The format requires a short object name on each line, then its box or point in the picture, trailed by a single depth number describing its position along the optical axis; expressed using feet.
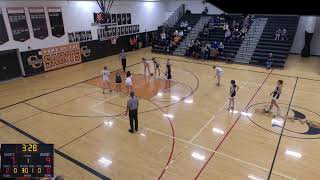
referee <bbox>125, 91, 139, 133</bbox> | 29.55
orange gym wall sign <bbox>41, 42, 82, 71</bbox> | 60.85
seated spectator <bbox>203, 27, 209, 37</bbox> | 78.48
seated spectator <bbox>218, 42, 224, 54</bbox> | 70.64
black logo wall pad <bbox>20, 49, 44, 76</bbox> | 56.54
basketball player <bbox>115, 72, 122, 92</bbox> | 44.03
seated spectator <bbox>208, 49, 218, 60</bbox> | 70.20
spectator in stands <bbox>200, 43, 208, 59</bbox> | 71.05
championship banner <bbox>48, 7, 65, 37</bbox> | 60.23
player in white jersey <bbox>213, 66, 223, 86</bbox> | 47.70
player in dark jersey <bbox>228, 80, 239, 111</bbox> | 36.24
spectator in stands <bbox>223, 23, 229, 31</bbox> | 77.25
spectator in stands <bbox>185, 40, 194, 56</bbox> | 74.18
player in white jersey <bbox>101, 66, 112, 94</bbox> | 44.05
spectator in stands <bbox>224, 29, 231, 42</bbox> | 74.28
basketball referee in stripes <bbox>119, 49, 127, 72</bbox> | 57.07
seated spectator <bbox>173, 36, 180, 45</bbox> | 81.20
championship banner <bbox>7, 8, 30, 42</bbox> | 52.61
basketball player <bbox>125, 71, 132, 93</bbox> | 42.34
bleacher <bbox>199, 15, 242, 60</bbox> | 71.06
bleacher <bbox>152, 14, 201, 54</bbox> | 81.67
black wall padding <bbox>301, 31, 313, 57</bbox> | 70.08
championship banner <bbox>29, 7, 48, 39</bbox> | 56.47
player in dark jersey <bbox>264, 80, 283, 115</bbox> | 34.37
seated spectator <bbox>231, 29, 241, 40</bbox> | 73.50
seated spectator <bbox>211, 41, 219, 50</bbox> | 71.20
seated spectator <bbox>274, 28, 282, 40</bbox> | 69.52
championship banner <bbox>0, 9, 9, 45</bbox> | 51.06
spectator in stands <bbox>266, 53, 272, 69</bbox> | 61.62
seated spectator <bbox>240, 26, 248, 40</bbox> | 73.41
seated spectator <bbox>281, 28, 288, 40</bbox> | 68.74
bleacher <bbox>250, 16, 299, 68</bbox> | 64.73
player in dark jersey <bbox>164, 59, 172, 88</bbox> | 48.49
